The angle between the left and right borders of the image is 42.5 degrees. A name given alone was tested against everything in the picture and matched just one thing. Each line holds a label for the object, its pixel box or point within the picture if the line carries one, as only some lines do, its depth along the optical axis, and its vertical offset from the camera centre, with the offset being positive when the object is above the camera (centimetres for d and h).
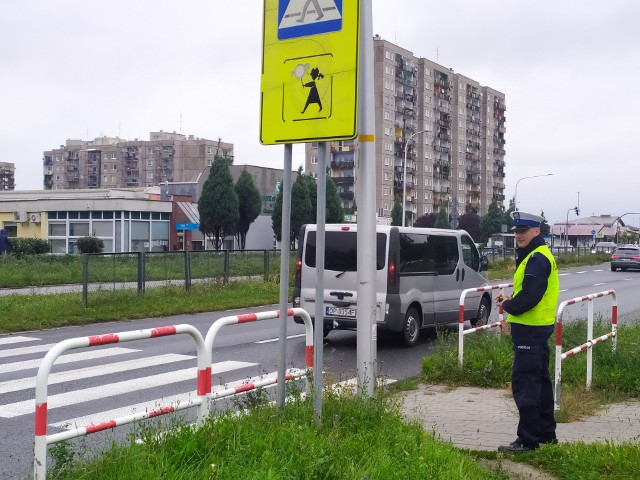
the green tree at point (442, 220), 8739 +89
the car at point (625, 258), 5156 -174
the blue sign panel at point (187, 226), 6869 -4
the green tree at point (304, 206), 6600 +168
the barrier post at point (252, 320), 592 -79
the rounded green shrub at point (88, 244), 4847 -116
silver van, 1391 -88
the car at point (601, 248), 7869 -189
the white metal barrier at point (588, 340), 827 -131
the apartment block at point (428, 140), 10994 +1326
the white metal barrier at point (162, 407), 452 -104
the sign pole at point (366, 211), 747 +16
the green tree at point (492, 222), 10088 +86
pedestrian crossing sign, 585 +114
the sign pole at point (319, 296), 588 -49
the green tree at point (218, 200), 6188 +197
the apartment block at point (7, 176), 18162 +1069
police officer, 664 -87
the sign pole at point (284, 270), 603 -33
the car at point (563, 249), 6893 -169
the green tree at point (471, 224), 10769 +60
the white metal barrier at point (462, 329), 1059 -138
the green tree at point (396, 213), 9569 +173
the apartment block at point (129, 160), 14225 +1162
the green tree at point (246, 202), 6638 +196
